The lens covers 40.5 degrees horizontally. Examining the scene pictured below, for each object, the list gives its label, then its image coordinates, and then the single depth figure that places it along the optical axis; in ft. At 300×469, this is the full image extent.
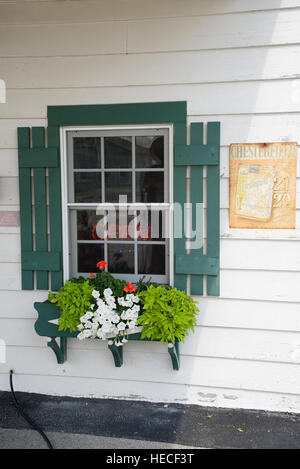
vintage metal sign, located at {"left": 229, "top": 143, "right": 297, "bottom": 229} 9.72
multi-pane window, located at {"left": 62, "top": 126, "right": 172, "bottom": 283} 10.44
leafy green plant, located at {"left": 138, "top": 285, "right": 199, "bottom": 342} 9.30
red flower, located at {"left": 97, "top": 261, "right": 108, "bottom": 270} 10.41
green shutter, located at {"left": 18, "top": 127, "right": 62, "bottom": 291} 10.50
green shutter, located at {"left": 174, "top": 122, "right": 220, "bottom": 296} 9.83
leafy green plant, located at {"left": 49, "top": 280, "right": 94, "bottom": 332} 9.67
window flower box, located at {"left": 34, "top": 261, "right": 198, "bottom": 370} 9.39
